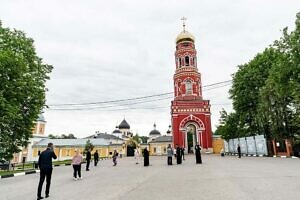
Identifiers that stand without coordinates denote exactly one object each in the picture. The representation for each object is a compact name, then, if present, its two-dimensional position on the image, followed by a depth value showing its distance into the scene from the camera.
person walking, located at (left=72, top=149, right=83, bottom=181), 12.12
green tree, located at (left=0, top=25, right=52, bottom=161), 16.64
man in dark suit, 7.48
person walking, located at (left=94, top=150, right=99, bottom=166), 23.15
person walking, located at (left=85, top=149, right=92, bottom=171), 17.74
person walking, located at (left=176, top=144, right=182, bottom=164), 20.09
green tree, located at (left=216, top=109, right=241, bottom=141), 34.41
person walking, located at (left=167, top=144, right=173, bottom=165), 19.22
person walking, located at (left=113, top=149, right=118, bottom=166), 22.63
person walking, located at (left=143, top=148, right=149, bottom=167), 19.61
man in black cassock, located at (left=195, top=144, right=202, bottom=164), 18.81
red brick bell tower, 41.56
